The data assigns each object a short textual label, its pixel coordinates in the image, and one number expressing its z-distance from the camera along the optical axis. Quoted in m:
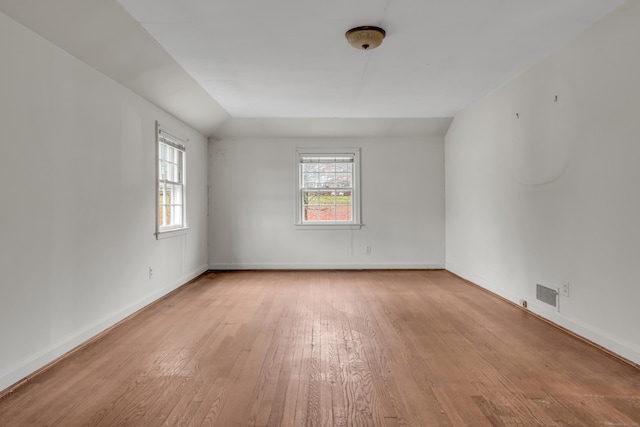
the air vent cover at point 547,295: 3.37
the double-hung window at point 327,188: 6.43
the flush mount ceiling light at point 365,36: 2.92
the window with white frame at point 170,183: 4.52
